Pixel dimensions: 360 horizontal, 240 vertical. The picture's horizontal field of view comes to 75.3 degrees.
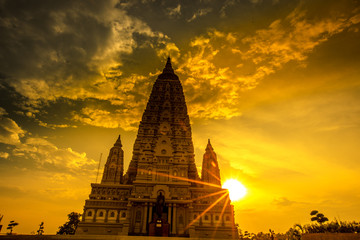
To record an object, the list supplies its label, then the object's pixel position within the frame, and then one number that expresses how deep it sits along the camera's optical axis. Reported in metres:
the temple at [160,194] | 41.97
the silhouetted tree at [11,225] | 60.44
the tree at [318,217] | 49.53
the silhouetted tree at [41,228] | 69.24
